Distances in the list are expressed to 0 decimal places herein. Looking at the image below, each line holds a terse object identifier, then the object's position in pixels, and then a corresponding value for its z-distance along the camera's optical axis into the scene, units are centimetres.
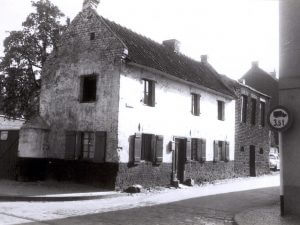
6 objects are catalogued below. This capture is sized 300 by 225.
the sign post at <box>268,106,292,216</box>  933
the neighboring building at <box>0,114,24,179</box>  1639
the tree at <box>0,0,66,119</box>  2381
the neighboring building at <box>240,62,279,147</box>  3938
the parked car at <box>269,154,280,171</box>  3039
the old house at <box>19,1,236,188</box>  1472
